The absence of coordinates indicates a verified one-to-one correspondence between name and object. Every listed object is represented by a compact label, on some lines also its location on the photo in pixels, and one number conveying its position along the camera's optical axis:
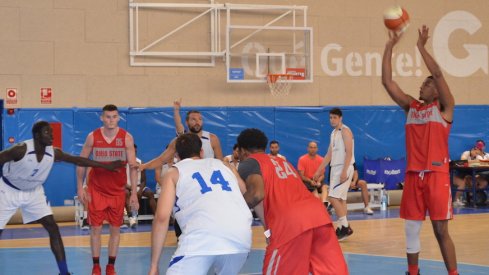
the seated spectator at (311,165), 16.95
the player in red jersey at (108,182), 9.80
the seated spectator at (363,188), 17.02
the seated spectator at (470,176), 18.20
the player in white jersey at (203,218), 5.76
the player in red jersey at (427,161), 8.20
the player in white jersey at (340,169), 12.65
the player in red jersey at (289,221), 6.16
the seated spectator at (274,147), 16.33
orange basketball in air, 8.52
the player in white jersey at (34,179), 9.12
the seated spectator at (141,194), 15.33
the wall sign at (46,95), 16.78
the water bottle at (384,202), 17.93
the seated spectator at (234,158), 15.48
